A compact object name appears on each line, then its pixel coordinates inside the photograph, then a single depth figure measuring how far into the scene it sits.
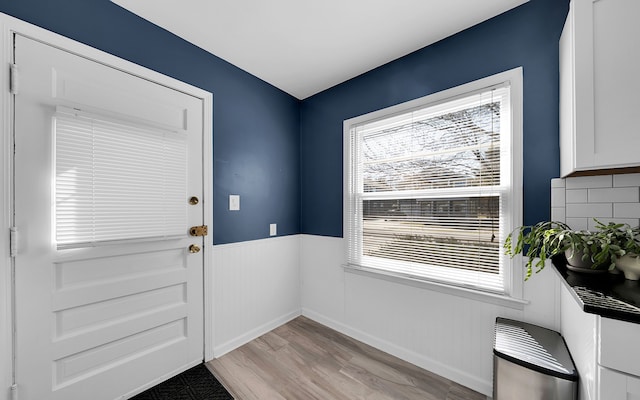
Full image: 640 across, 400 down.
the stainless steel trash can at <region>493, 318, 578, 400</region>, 1.14
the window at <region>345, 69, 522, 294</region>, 1.64
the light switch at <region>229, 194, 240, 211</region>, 2.22
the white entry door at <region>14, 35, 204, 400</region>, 1.31
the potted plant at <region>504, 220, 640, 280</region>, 1.09
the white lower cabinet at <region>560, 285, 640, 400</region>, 0.81
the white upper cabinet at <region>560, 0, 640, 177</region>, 1.04
